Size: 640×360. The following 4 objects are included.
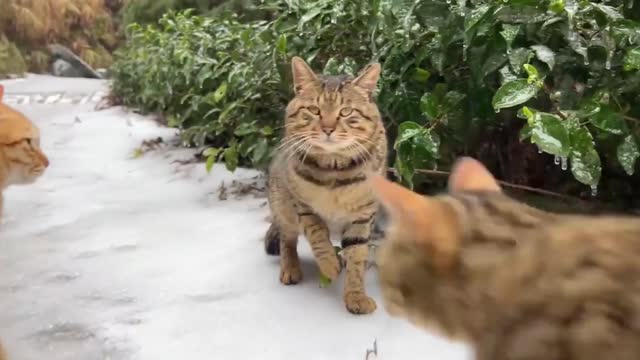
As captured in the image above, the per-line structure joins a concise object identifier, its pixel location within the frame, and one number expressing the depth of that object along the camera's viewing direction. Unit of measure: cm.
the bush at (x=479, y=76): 133
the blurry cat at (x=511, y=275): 66
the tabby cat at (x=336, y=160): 169
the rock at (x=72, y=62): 723
